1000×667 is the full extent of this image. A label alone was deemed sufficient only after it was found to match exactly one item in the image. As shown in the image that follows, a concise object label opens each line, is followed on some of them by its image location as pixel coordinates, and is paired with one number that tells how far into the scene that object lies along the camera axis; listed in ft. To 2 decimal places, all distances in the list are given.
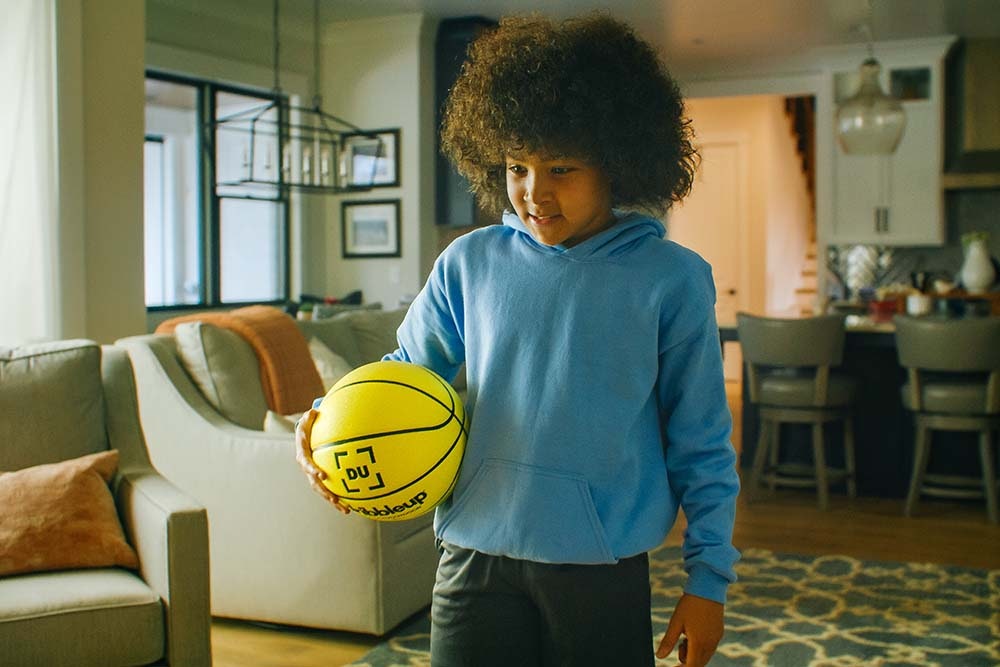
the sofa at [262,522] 9.91
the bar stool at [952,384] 14.93
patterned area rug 9.77
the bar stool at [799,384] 15.84
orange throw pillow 7.68
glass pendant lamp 15.96
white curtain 12.10
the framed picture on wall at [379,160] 21.62
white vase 23.00
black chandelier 15.21
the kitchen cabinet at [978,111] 24.54
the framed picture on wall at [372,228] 22.62
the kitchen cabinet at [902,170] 25.27
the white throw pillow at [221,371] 11.22
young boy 3.90
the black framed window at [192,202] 19.69
